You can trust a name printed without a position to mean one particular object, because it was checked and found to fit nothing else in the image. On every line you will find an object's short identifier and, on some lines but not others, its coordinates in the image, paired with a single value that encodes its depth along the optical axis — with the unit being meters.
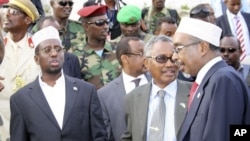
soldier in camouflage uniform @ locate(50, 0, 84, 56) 11.16
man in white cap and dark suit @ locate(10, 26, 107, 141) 8.09
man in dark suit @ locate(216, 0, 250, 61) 13.26
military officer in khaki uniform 9.56
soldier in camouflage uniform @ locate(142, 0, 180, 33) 13.15
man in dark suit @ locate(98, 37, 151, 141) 8.91
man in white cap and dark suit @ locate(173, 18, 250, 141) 6.47
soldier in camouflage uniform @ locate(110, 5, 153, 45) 11.59
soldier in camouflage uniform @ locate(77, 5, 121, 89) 10.30
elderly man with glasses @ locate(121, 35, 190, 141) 8.02
